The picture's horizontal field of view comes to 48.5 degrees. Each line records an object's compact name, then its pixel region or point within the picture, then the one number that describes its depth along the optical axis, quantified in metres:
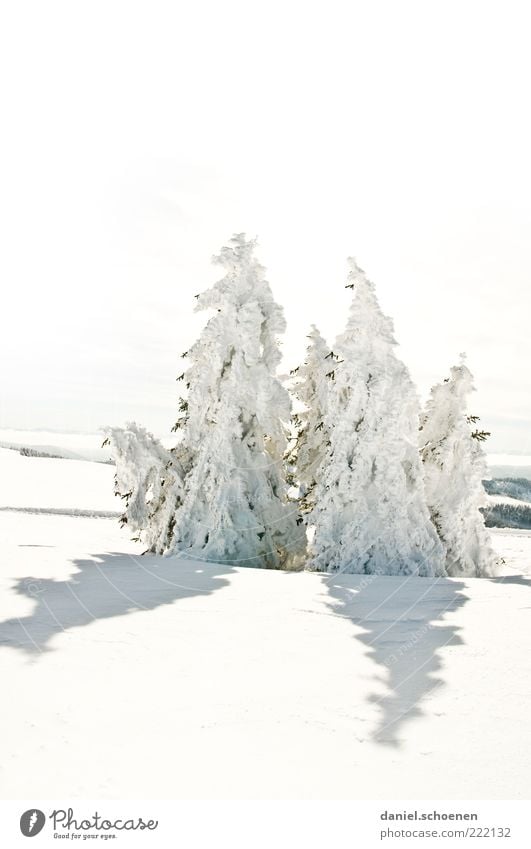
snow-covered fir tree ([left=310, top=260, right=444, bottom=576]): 16.34
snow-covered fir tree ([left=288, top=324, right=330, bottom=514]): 20.35
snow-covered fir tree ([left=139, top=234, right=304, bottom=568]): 17.31
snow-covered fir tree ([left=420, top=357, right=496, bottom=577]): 18.05
